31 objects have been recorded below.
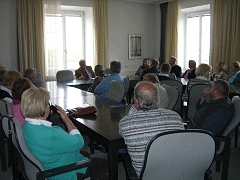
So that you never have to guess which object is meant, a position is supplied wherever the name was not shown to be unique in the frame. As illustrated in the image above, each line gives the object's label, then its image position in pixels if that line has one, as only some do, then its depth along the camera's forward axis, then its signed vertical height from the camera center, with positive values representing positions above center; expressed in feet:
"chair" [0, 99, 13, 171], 9.34 -2.68
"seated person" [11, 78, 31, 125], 9.11 -1.05
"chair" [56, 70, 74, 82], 20.11 -1.03
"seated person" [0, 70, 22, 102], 11.42 -0.74
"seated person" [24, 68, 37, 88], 15.57 -0.71
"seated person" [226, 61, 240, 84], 15.96 -0.86
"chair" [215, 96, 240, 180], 7.49 -2.30
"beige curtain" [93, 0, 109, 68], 26.05 +2.97
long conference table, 6.84 -1.82
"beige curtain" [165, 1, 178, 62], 27.25 +3.12
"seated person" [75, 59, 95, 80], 21.25 -0.92
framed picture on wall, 28.89 +1.58
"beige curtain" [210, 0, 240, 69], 22.12 +2.35
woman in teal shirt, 5.94 -1.65
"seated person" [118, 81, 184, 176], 5.81 -1.40
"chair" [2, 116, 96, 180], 5.71 -2.22
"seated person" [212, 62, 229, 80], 18.68 -0.74
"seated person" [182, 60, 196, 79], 20.37 -0.80
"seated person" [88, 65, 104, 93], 17.28 -1.41
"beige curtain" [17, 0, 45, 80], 22.80 +2.31
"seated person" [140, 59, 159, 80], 19.29 -0.44
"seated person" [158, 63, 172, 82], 15.99 -0.64
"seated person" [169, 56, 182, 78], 21.74 -0.74
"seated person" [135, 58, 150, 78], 20.85 -0.53
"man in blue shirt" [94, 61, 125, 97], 14.10 -0.93
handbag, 9.07 -1.67
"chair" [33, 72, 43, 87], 18.52 -1.32
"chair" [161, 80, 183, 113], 14.16 -1.31
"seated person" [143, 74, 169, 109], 11.03 -1.45
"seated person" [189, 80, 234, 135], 7.93 -1.51
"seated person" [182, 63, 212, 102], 14.19 -0.71
